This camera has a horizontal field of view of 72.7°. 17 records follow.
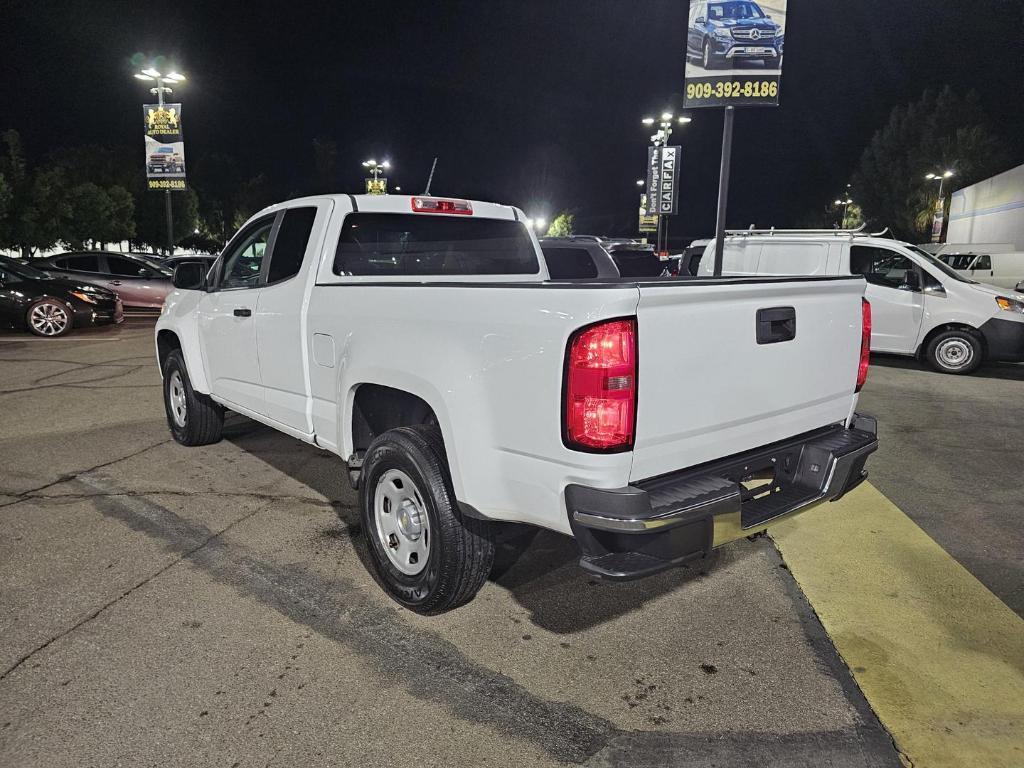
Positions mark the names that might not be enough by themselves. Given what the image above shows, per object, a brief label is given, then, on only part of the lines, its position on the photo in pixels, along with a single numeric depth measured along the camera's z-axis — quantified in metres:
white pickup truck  2.46
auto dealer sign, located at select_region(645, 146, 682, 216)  30.78
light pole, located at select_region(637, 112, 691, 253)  28.96
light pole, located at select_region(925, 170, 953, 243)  51.50
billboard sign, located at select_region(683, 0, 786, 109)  11.55
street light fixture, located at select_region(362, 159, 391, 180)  49.91
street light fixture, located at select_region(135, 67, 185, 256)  19.23
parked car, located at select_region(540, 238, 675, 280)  8.23
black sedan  13.23
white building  41.38
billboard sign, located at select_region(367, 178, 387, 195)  44.19
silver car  16.53
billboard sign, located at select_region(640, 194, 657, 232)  47.52
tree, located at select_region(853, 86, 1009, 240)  52.78
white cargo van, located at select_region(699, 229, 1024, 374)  9.52
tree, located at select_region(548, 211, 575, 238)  100.50
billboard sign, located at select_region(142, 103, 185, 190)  20.28
